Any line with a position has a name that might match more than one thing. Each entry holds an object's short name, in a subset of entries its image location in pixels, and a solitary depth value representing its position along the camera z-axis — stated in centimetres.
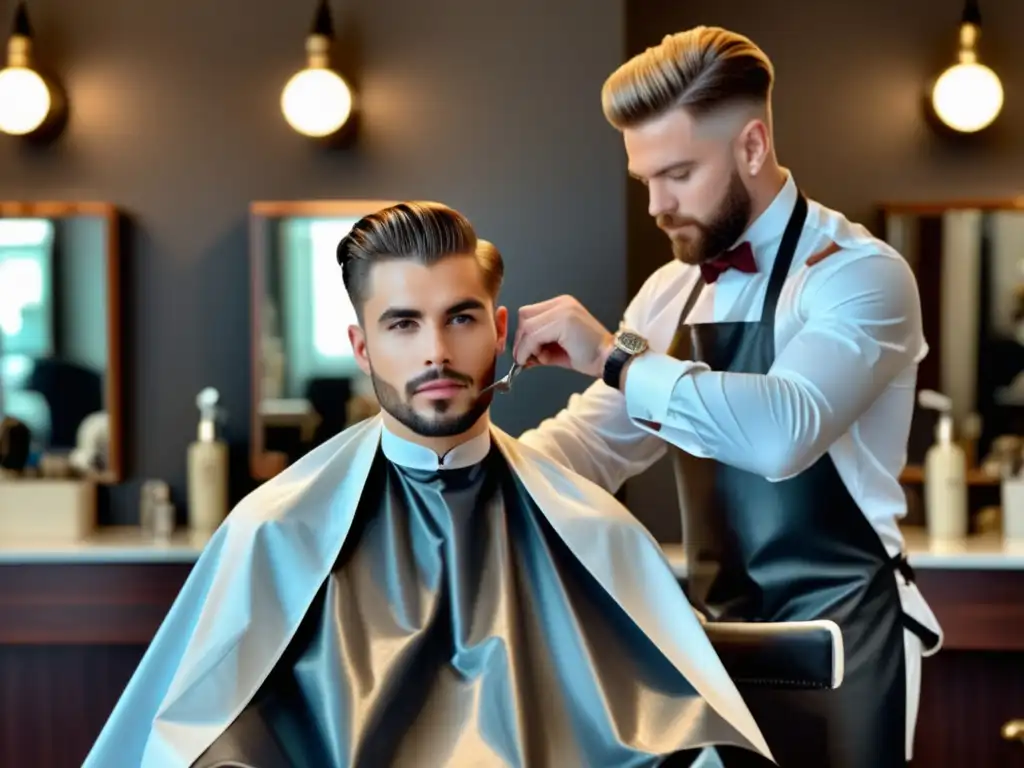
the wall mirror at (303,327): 304
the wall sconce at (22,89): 298
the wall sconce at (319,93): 295
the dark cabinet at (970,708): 287
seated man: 138
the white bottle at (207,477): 299
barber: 176
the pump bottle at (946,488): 294
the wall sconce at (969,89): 300
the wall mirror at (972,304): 307
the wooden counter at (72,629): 283
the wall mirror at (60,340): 309
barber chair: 152
